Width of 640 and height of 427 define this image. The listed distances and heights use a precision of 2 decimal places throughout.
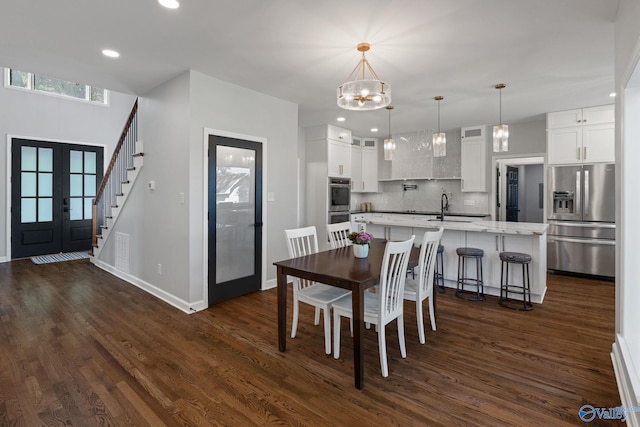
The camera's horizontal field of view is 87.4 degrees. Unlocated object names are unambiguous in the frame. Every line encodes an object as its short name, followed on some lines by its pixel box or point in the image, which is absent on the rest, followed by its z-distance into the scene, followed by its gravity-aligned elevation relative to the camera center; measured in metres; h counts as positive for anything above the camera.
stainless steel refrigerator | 4.85 -0.08
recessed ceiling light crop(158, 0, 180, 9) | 2.35 +1.48
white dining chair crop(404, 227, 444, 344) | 2.74 -0.55
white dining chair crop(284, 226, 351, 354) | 2.70 -0.68
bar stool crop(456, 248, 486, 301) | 4.04 -0.82
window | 6.25 +2.51
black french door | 6.32 +0.35
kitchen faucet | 6.92 +0.22
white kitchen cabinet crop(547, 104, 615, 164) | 4.89 +1.19
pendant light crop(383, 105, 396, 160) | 4.46 +0.87
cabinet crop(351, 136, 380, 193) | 7.31 +1.06
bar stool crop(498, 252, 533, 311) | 3.73 -0.84
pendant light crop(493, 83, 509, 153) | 3.90 +0.90
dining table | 2.24 -0.44
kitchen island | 3.92 -0.34
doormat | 6.22 -0.88
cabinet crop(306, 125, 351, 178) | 6.34 +1.27
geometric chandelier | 2.69 +0.97
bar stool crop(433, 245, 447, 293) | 4.45 -0.77
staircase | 4.79 +0.48
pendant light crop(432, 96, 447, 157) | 4.20 +0.88
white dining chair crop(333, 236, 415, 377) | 2.32 -0.69
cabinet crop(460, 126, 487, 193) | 6.25 +1.03
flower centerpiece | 2.95 -0.26
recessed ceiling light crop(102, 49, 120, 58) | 3.21 +1.55
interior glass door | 3.94 -0.06
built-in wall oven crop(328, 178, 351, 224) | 6.39 +0.27
